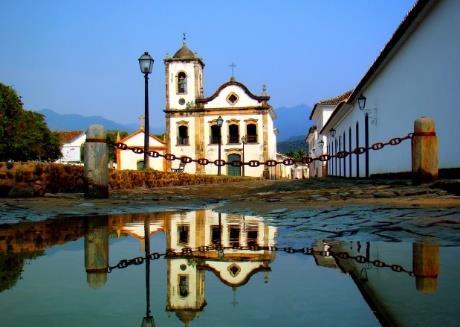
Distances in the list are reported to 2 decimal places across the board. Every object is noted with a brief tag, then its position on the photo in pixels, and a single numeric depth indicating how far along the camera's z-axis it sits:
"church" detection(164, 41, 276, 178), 47.94
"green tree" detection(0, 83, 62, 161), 43.62
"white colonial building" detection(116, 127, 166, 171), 51.16
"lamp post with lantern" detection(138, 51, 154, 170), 14.81
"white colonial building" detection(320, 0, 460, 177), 10.73
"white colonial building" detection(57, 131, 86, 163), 79.44
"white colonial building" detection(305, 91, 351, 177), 49.83
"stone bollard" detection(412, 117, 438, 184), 8.69
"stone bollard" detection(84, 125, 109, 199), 8.09
